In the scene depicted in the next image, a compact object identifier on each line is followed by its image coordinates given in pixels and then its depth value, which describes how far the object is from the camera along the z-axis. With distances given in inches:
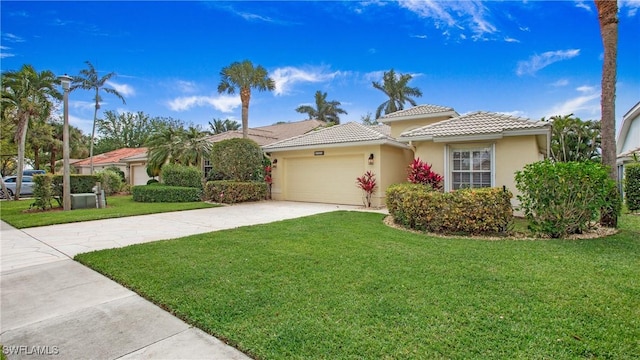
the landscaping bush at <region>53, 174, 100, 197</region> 581.6
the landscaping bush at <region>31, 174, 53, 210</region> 473.4
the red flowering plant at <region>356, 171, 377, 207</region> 506.9
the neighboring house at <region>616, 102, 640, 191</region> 618.9
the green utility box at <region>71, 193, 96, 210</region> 492.7
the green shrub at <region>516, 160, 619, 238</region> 258.4
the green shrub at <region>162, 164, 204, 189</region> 641.0
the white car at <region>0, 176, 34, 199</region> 788.6
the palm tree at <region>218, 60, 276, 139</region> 695.7
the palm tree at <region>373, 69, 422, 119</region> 1224.2
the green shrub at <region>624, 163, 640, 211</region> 451.5
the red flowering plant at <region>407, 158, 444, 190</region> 414.6
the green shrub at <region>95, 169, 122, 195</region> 829.2
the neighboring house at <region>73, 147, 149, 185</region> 1032.8
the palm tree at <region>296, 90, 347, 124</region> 1428.4
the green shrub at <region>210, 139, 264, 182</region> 607.2
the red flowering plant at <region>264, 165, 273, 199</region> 650.8
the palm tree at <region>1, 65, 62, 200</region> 615.5
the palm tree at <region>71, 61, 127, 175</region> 946.1
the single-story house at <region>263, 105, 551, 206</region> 390.9
